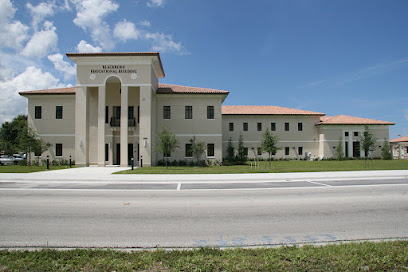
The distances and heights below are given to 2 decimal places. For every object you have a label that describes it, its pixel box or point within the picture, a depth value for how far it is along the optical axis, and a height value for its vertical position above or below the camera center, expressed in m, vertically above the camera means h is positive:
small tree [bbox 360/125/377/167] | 26.03 +0.43
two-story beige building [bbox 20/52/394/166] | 25.73 +4.25
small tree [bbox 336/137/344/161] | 39.16 -0.76
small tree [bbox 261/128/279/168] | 22.75 +0.30
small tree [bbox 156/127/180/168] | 23.33 +0.59
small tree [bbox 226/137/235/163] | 36.90 -0.39
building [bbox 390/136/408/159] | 46.88 -0.27
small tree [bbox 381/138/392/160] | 40.16 -0.93
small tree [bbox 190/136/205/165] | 27.83 -0.03
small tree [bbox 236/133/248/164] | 34.16 -0.68
